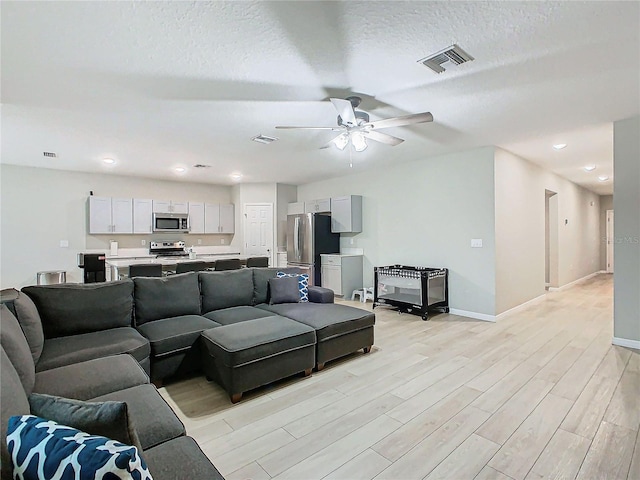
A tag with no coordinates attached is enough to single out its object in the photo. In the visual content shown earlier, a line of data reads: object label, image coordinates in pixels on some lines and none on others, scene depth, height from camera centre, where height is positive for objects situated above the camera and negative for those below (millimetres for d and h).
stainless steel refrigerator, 6773 -37
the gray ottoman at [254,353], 2551 -942
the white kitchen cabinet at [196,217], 7500 +532
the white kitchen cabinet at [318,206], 7027 +746
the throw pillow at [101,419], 962 -542
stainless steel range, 7027 -192
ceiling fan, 2822 +1083
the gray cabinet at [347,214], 6586 +521
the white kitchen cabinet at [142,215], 6781 +533
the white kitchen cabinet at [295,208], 7600 +754
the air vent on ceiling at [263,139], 4219 +1341
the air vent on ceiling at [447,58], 2281 +1321
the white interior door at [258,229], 7859 +255
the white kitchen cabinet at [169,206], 7020 +751
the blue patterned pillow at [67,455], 767 -536
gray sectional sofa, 1459 -797
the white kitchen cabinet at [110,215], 6340 +514
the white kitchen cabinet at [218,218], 7730 +525
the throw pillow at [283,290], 3941 -625
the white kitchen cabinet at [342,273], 6445 -684
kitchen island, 5314 -378
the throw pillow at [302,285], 4098 -582
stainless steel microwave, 6961 +397
